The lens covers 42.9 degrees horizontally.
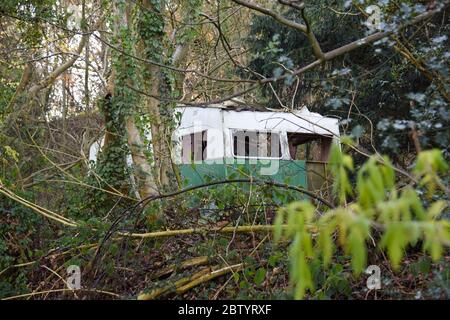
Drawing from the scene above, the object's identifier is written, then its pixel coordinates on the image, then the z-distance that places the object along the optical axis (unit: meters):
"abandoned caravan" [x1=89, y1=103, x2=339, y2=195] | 11.02
